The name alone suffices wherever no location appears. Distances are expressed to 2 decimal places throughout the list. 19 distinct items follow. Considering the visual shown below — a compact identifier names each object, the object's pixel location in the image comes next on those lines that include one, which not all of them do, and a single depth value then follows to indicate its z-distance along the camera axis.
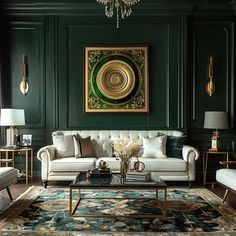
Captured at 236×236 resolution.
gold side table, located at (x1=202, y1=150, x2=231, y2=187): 5.82
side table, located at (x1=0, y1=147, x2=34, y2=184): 5.76
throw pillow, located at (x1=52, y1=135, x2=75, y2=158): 5.81
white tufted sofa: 5.43
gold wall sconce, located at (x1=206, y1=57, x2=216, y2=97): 6.38
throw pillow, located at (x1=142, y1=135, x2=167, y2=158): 5.72
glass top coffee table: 3.78
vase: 4.23
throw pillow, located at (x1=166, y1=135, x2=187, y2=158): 5.77
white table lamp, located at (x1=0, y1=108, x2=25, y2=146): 5.78
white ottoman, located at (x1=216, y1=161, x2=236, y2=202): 4.12
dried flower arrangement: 4.12
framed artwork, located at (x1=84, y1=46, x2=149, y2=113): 6.38
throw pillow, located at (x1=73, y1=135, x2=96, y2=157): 5.71
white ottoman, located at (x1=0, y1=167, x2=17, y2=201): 4.15
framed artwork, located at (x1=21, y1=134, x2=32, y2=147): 6.22
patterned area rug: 3.45
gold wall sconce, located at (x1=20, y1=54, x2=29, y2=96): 6.43
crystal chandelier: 4.45
